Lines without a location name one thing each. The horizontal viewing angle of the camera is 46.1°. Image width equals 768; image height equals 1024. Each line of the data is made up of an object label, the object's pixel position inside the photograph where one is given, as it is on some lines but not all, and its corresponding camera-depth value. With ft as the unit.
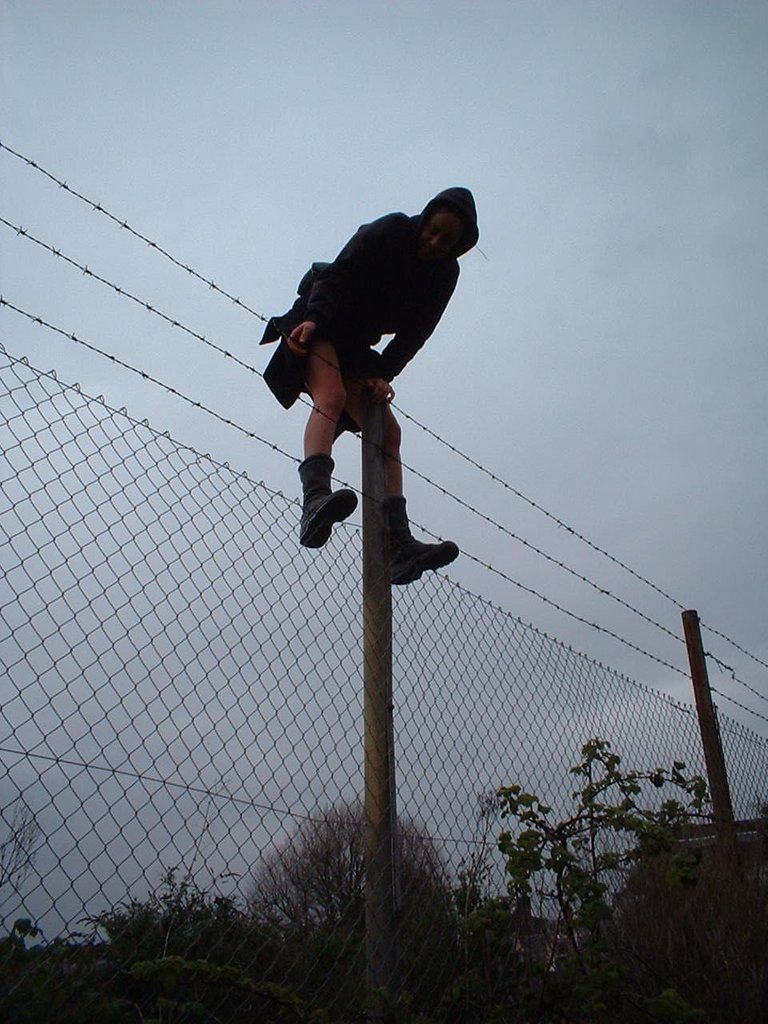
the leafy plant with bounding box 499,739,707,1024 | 6.86
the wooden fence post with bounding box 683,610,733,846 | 11.74
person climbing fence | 9.00
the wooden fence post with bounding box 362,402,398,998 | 7.05
